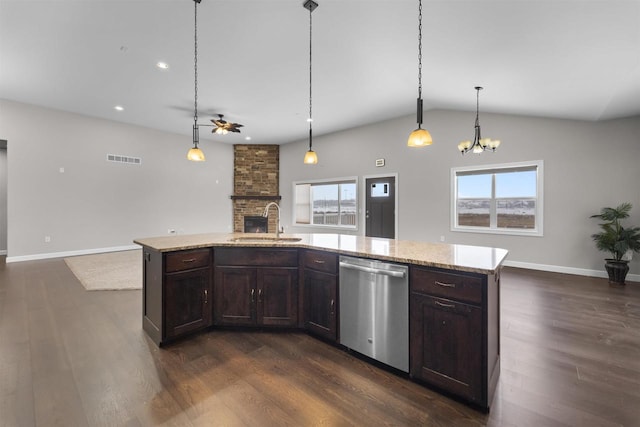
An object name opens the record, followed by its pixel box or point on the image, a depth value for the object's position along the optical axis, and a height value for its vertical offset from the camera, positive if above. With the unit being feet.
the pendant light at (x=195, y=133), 9.60 +3.28
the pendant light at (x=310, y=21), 9.07 +6.88
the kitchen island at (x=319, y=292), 5.43 -2.06
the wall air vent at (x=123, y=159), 21.79 +4.31
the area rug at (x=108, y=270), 13.35 -3.34
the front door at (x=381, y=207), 21.75 +0.56
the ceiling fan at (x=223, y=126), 18.12 +5.84
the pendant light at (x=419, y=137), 7.52 +2.17
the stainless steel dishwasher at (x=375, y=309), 6.33 -2.34
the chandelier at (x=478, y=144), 14.78 +3.94
